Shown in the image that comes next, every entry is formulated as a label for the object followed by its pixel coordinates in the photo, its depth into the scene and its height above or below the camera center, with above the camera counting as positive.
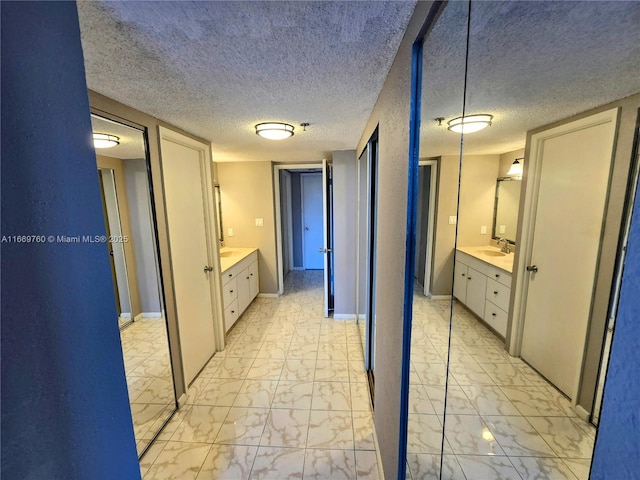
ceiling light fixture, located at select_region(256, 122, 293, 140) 1.96 +0.62
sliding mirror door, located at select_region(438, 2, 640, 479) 0.37 -0.04
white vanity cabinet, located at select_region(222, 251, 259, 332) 3.01 -1.01
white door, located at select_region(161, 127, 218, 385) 2.02 -0.29
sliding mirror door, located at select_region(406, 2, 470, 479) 0.84 -0.20
